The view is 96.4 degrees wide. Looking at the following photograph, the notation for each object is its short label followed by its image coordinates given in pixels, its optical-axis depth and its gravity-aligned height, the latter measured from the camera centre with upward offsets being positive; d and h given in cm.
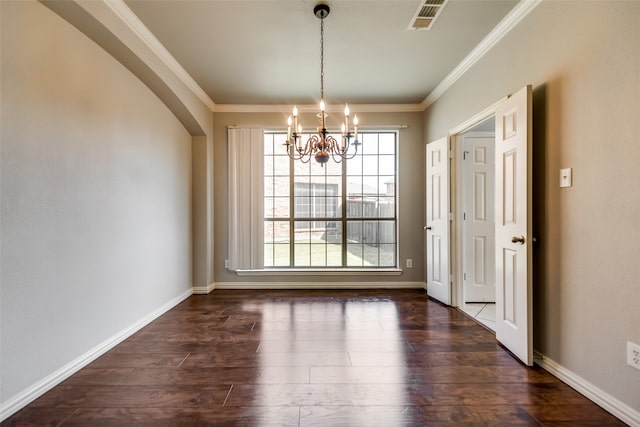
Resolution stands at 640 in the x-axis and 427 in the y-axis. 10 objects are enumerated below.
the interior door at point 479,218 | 356 -9
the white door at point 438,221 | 338 -13
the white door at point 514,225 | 199 -11
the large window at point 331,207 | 428 +5
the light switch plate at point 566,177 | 181 +21
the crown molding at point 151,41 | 210 +149
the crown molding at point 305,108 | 404 +146
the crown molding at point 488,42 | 211 +149
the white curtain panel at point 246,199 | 405 +17
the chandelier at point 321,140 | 211 +57
